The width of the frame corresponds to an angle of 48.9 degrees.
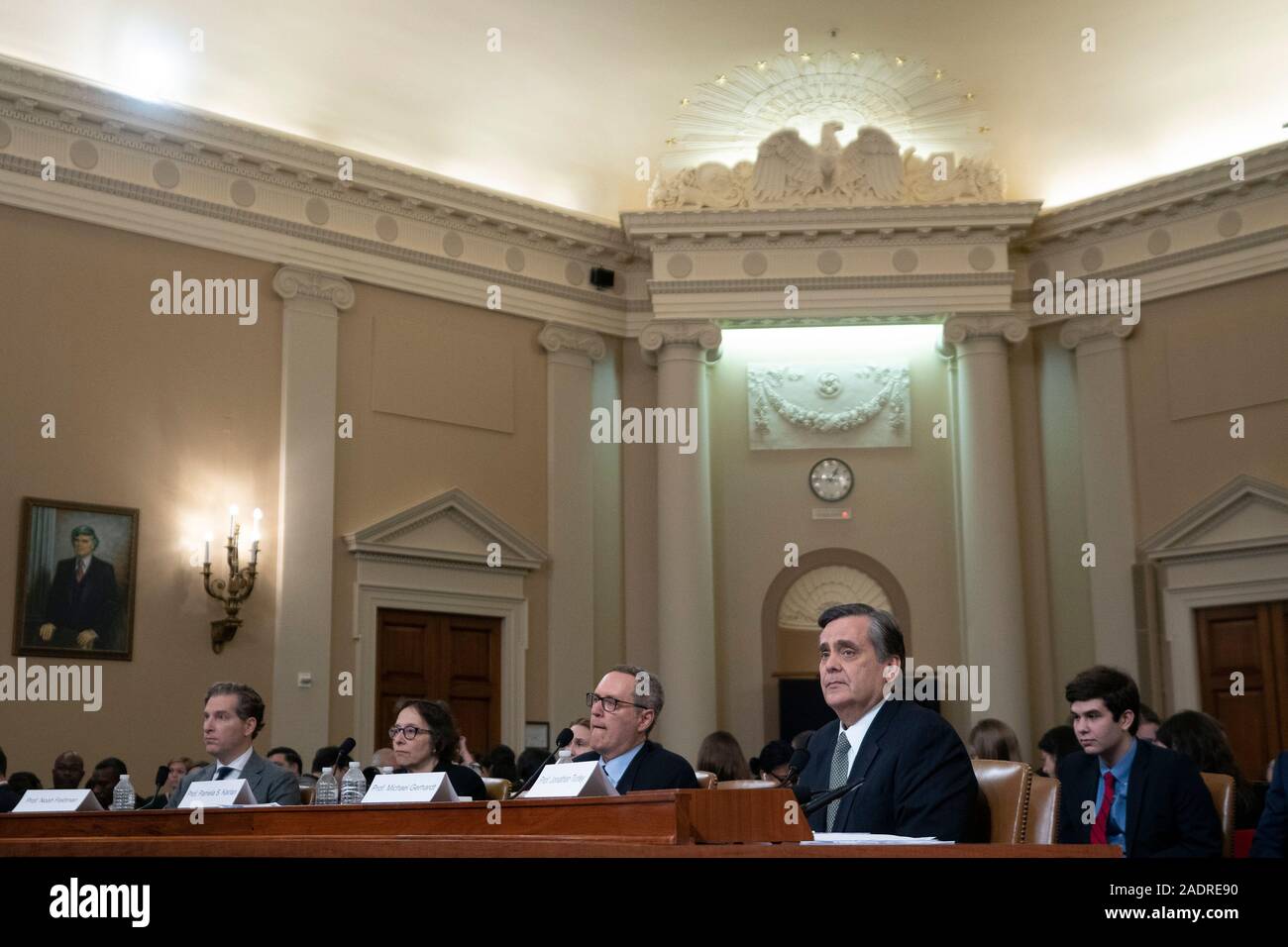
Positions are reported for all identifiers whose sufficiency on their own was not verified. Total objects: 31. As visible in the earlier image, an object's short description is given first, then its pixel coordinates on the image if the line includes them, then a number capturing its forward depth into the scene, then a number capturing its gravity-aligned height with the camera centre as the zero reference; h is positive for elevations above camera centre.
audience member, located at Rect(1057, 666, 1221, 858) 4.34 -0.35
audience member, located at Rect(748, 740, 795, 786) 8.36 -0.46
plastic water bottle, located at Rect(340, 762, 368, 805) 5.20 -0.37
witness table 2.50 -0.29
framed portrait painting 10.04 +0.79
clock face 13.52 +1.90
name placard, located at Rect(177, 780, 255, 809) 4.34 -0.32
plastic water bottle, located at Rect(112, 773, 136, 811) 5.98 -0.45
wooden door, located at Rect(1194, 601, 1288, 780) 11.58 +0.01
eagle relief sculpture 13.32 +4.69
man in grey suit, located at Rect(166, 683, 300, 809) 5.60 -0.20
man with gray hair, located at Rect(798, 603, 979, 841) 3.66 -0.19
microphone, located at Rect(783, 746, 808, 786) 3.41 -0.22
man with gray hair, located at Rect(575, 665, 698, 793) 5.21 -0.15
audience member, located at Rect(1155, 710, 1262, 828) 5.27 -0.26
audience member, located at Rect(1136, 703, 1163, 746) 6.59 -0.23
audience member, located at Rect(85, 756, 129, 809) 9.23 -0.58
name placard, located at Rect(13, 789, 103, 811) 4.55 -0.35
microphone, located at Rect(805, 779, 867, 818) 3.10 -0.26
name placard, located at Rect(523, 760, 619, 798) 3.27 -0.23
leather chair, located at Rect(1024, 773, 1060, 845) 3.69 -0.36
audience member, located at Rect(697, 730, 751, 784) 8.13 -0.43
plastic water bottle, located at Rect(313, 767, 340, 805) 5.35 -0.39
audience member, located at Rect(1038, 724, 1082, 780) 6.58 -0.32
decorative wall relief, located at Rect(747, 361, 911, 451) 13.56 +2.61
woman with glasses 5.80 -0.21
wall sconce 10.75 +0.72
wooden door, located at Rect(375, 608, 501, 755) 11.88 +0.17
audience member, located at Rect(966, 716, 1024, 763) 7.19 -0.33
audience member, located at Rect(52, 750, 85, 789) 9.26 -0.51
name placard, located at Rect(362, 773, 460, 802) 3.79 -0.28
